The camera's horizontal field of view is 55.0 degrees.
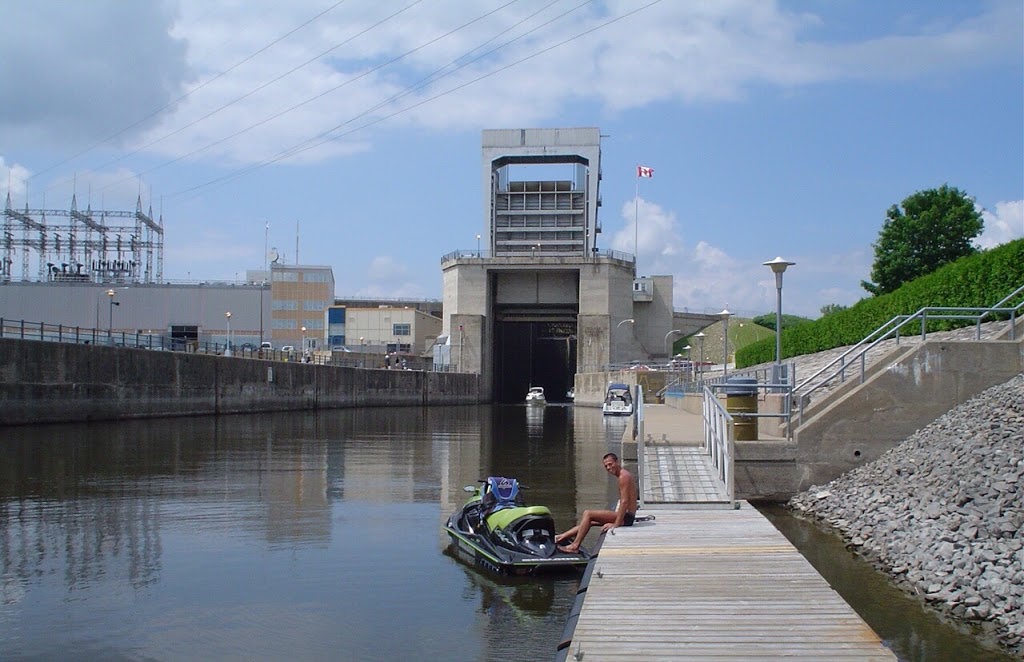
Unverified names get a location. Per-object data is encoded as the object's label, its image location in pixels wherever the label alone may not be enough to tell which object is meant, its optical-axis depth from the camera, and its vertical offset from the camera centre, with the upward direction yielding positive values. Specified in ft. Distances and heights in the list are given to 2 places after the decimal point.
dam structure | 282.56 +30.38
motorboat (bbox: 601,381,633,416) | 197.98 -6.12
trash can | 58.03 -1.99
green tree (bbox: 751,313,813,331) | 431.02 +24.09
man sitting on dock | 38.09 -5.53
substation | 325.42 +43.20
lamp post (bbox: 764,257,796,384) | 69.10 +6.10
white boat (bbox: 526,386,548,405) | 270.65 -6.59
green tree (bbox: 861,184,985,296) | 176.14 +25.52
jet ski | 37.58 -6.61
